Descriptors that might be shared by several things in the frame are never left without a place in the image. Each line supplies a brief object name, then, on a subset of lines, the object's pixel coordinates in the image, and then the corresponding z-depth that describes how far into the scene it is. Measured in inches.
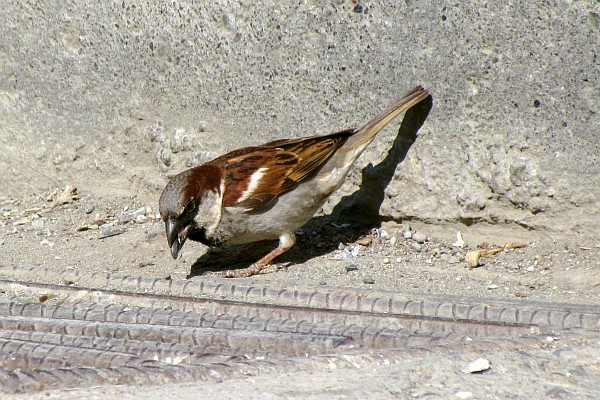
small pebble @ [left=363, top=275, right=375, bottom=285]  315.9
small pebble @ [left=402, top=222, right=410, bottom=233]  357.4
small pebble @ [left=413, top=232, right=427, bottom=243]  352.5
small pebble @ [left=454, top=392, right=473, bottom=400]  186.9
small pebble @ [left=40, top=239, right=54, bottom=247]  373.3
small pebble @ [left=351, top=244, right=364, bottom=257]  353.4
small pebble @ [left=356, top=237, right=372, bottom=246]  359.9
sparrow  327.0
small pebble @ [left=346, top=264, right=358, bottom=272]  336.8
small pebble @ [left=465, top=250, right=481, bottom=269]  327.2
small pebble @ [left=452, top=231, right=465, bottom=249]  344.2
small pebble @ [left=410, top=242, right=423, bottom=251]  349.1
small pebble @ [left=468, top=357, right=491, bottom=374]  200.5
